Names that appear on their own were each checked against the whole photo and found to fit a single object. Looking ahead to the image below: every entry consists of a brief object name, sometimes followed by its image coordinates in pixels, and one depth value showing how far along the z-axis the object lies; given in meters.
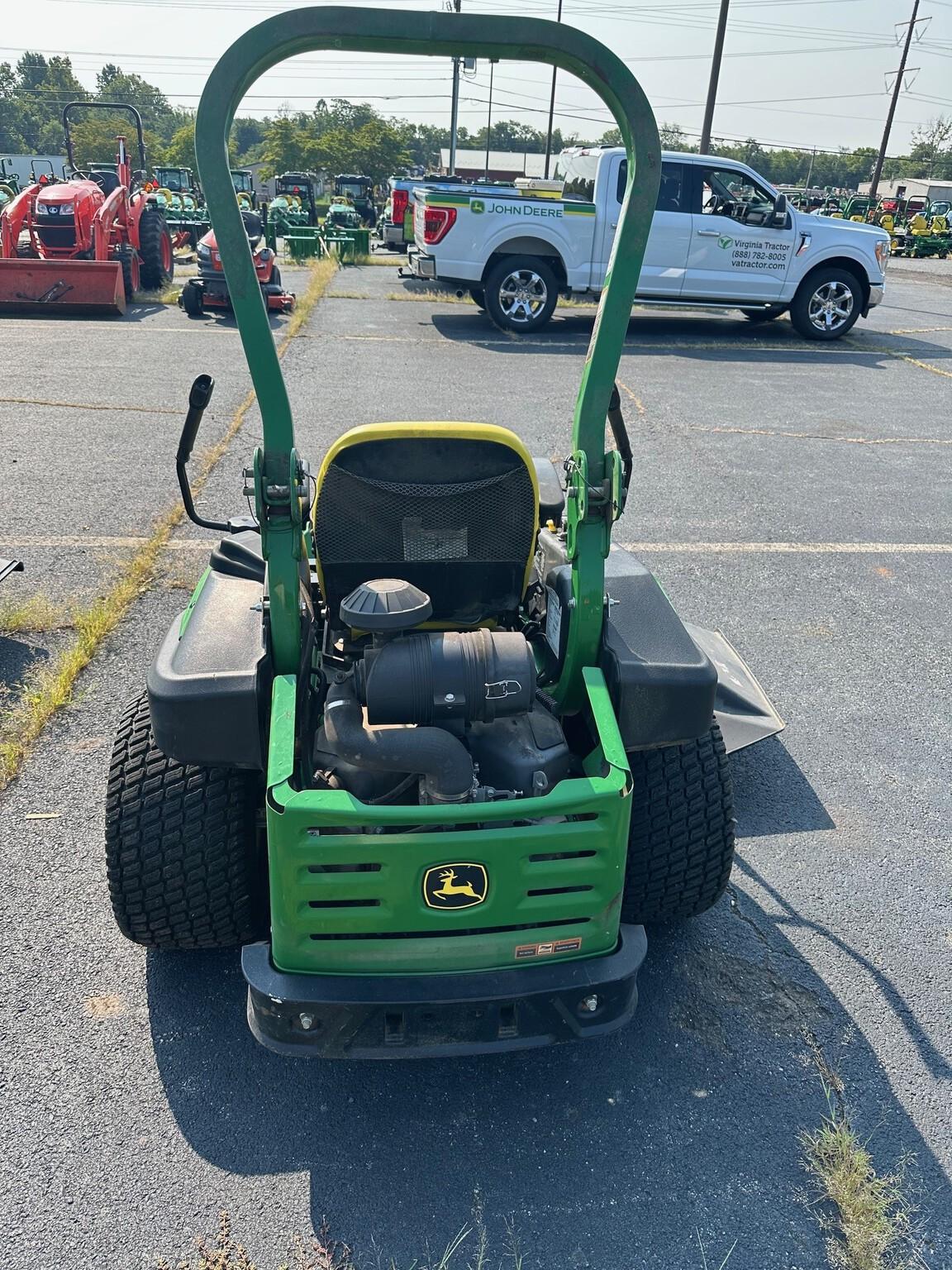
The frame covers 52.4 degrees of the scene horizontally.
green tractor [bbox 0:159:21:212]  20.35
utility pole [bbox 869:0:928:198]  40.00
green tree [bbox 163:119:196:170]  75.50
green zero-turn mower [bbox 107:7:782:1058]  2.22
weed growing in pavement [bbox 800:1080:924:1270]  2.14
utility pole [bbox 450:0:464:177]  34.72
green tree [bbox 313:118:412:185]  63.97
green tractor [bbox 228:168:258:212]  26.93
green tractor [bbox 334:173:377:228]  38.77
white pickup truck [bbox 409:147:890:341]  12.15
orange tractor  13.02
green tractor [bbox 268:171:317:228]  24.16
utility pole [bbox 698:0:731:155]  25.04
